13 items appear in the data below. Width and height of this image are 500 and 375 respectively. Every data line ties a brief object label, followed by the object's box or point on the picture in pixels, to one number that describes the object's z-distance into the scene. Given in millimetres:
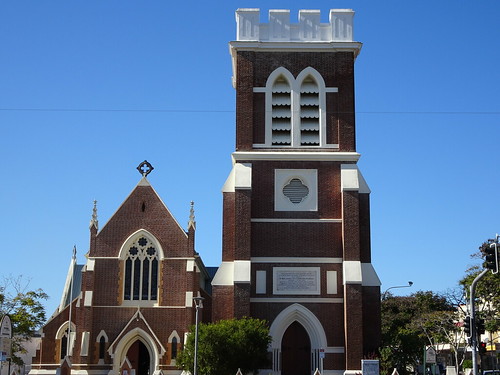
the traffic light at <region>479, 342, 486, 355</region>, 27091
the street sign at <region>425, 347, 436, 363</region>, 30516
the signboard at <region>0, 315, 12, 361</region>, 17105
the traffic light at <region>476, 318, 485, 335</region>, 26641
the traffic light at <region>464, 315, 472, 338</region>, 26547
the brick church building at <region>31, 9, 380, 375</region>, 36156
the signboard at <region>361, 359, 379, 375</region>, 30922
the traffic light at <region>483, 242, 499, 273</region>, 24062
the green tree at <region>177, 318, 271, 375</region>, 33500
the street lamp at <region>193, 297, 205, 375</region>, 31828
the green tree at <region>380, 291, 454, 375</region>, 45844
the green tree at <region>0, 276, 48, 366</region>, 45500
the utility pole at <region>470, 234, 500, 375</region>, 24094
